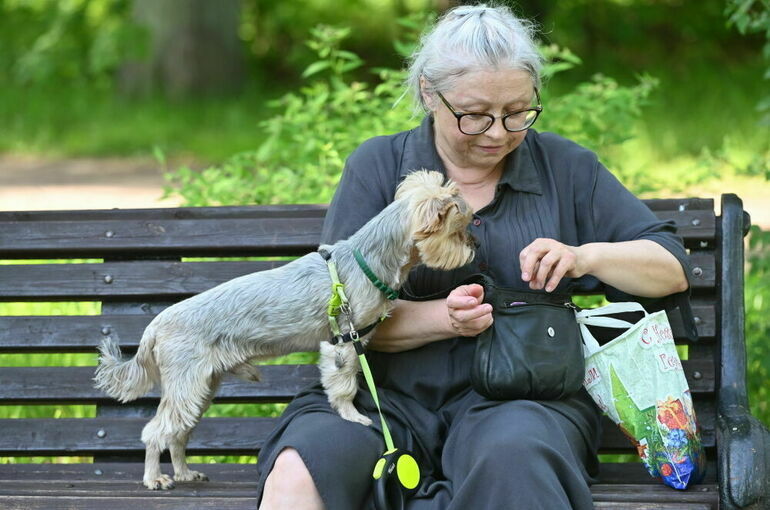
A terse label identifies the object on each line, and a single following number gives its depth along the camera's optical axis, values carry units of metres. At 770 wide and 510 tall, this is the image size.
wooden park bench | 7.70
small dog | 6.54
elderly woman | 6.13
